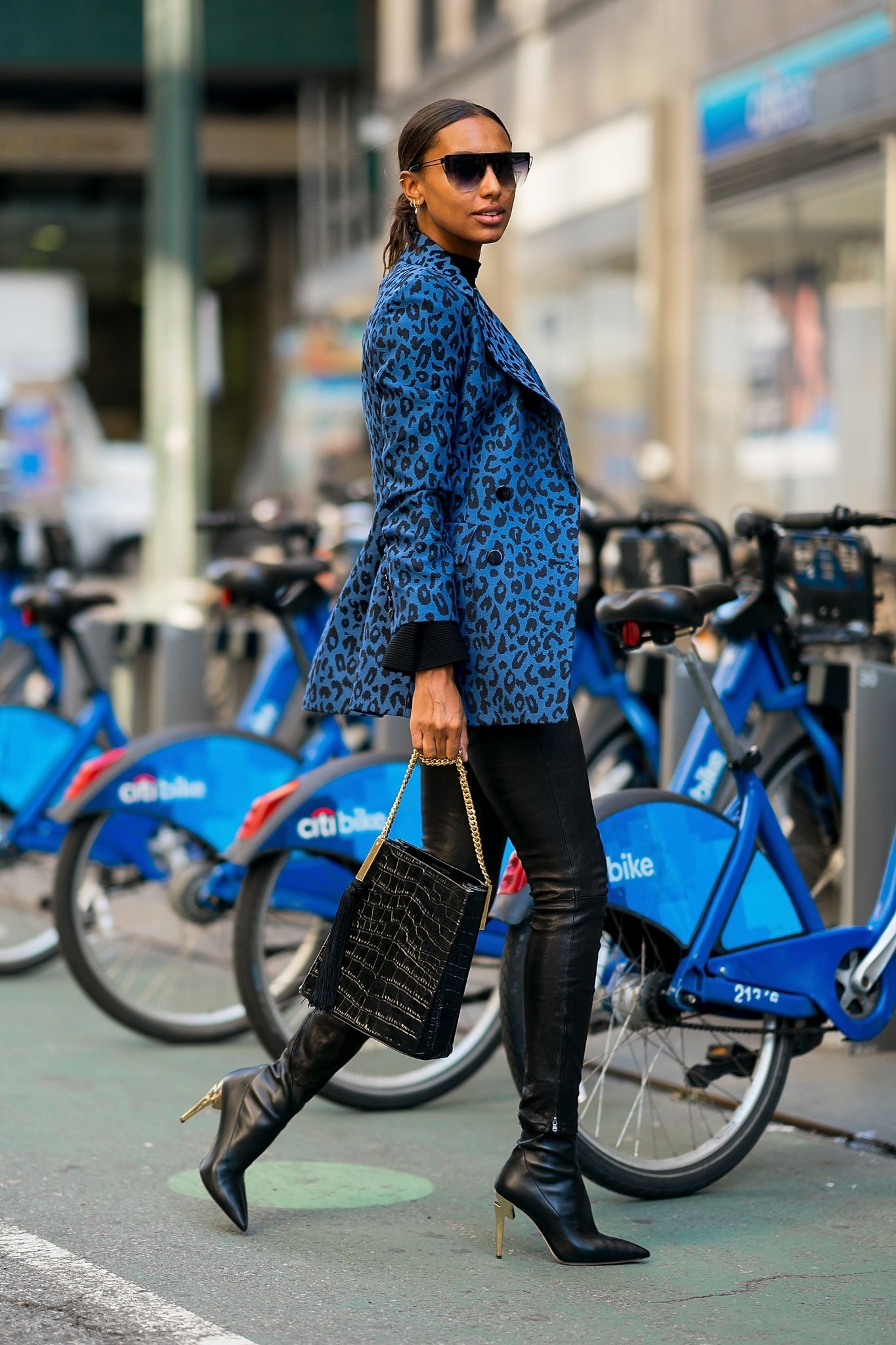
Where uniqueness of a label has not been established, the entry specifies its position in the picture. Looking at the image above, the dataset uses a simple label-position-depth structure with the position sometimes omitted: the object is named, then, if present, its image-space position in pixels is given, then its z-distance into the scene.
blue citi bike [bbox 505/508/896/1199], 7.66
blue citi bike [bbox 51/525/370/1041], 10.11
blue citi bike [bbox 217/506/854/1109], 9.01
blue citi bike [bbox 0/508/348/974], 11.64
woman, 6.53
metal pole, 19.07
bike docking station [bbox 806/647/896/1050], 9.59
